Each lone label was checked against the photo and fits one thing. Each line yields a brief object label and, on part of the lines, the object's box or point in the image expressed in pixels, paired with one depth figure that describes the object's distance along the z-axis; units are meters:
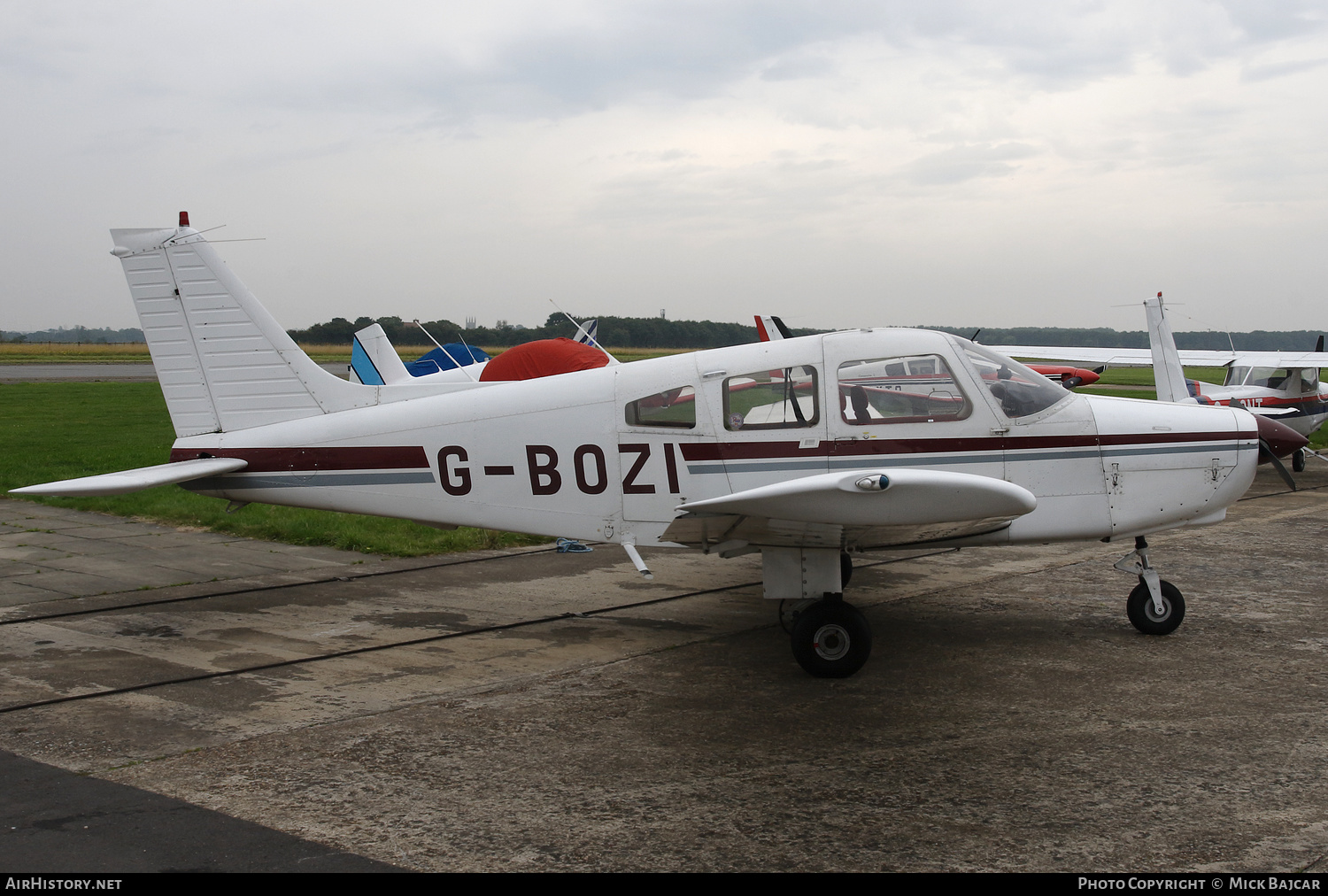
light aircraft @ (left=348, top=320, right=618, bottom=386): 17.72
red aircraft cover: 11.23
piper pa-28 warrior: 6.71
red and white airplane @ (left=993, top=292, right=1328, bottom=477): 19.09
